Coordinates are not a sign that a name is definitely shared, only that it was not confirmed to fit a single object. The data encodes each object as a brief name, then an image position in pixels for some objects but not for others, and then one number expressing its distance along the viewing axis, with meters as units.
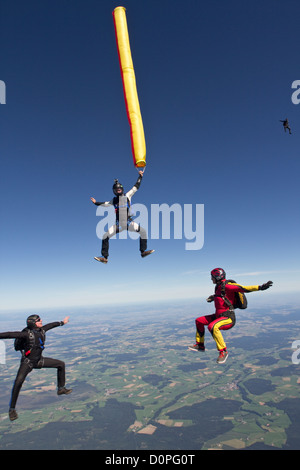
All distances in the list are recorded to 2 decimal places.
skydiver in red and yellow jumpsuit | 7.56
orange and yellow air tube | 6.57
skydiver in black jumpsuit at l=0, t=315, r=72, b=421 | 7.32
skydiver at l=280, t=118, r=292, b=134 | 11.24
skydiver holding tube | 8.45
